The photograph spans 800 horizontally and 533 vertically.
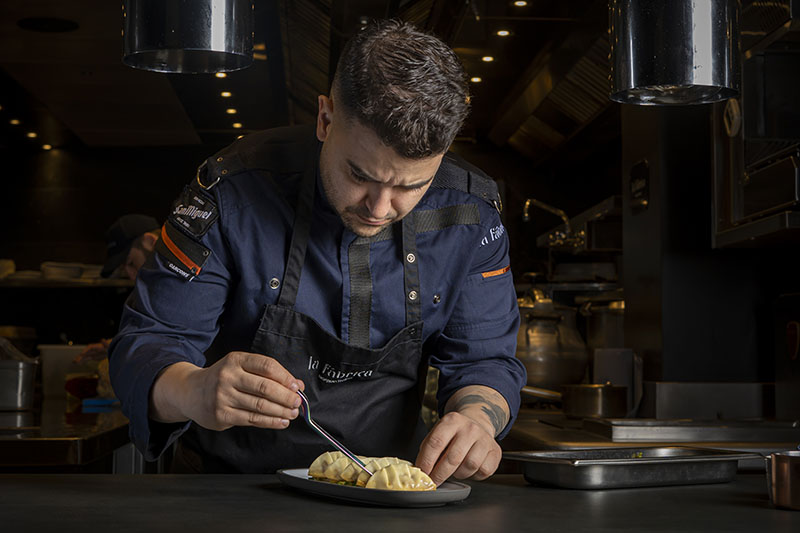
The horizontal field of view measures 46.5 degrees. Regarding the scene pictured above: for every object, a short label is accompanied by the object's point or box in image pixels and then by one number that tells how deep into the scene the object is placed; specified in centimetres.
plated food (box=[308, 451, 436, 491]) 117
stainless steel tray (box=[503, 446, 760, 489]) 132
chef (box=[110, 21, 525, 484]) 139
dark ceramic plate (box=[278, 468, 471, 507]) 113
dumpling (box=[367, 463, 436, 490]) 116
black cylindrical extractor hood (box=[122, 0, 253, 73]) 132
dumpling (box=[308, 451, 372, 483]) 123
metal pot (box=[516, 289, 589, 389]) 334
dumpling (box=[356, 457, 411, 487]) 121
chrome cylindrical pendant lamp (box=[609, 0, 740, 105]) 133
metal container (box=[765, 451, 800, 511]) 117
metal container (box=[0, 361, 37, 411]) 304
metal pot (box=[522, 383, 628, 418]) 276
